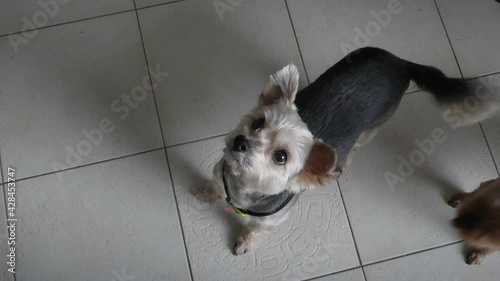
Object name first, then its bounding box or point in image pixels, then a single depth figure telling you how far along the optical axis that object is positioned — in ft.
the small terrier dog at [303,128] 4.15
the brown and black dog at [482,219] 4.36
